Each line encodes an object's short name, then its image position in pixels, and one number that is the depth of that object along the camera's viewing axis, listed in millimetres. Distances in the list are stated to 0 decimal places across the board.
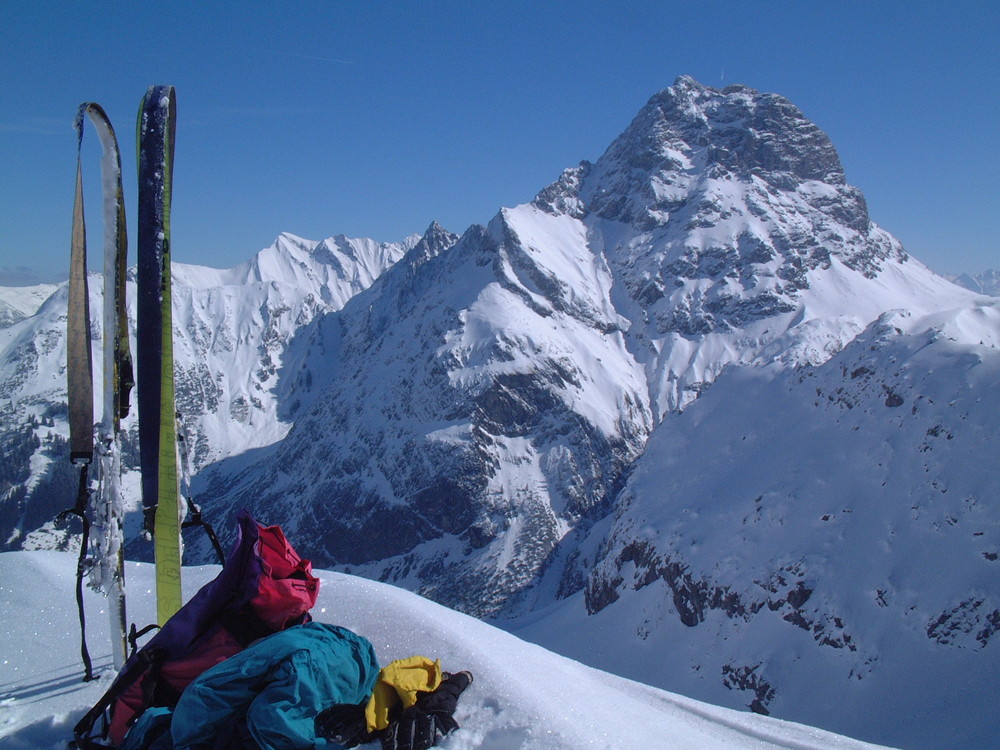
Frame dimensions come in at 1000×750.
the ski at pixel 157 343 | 5398
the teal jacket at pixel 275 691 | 3469
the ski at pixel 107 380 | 5188
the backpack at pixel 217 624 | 3965
